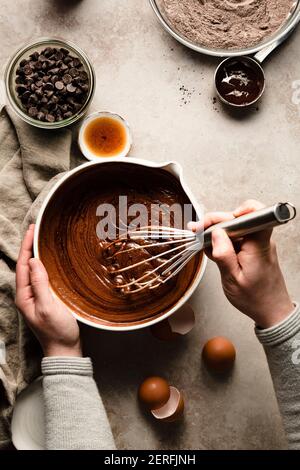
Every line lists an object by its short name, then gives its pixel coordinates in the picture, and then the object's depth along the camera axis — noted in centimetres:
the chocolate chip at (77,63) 165
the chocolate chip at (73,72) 164
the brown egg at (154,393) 158
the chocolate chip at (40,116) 161
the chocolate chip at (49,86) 162
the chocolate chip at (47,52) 165
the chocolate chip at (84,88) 164
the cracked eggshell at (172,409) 159
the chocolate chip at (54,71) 163
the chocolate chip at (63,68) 164
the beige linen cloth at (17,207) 154
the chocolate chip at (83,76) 164
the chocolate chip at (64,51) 166
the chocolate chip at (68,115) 162
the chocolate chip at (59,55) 165
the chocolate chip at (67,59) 165
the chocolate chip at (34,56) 164
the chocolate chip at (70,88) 162
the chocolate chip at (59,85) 162
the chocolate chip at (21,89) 162
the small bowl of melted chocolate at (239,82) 170
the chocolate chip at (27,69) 163
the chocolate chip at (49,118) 161
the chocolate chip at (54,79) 162
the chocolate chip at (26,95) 162
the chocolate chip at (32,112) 161
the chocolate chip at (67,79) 163
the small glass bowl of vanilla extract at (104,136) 169
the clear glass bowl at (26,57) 161
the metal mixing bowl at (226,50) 170
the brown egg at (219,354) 161
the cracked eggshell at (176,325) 159
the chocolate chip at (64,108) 162
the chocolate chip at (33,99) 161
